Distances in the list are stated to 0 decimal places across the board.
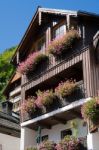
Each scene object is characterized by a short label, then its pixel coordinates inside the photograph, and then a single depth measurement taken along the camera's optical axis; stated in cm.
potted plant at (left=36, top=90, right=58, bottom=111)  2292
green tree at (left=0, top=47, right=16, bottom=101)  4941
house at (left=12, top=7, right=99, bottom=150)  2180
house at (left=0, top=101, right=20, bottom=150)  2533
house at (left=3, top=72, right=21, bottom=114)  3291
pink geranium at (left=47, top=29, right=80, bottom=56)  2309
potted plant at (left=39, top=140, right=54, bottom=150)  2157
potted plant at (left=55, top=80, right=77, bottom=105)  2189
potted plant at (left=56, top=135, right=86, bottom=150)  2039
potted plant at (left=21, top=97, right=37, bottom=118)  2392
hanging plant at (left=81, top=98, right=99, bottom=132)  1970
